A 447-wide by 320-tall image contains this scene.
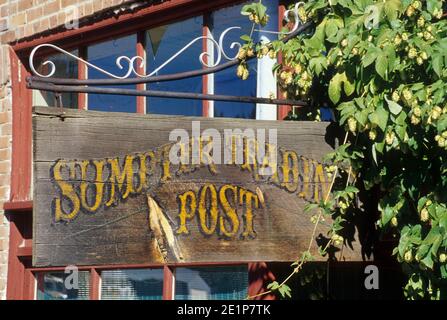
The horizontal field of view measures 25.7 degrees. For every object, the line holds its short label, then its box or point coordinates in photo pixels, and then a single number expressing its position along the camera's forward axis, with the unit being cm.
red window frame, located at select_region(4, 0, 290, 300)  689
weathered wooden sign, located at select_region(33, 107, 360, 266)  419
